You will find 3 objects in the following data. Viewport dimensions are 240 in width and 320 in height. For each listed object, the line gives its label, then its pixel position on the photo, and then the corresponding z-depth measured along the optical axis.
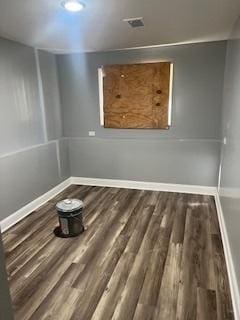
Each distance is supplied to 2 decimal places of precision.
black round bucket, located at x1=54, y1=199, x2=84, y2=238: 2.80
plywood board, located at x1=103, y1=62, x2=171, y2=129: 3.82
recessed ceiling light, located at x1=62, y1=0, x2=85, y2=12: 1.87
